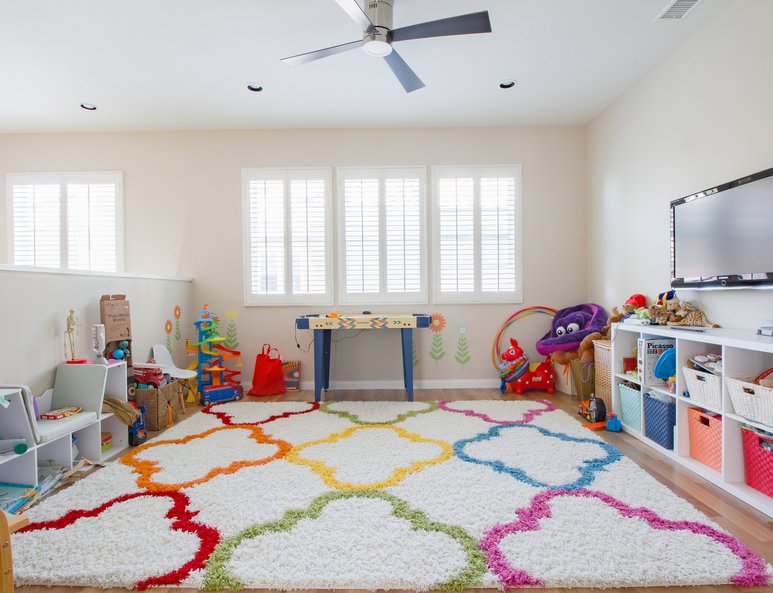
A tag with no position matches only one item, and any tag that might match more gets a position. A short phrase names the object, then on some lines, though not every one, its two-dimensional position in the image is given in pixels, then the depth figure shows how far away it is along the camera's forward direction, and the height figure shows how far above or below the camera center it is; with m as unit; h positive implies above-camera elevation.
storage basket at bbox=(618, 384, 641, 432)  2.75 -0.76
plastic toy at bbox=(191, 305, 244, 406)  3.77 -0.62
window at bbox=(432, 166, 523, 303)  4.26 +0.65
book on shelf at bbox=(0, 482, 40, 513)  1.87 -0.90
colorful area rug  1.42 -0.93
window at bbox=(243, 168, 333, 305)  4.28 +0.64
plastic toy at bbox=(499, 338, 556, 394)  4.00 -0.75
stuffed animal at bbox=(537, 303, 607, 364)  3.60 -0.35
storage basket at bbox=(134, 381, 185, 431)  3.00 -0.76
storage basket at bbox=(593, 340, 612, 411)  3.11 -0.58
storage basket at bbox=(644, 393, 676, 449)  2.46 -0.76
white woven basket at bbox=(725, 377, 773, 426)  1.80 -0.48
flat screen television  2.17 +0.33
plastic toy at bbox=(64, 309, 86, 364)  2.58 -0.21
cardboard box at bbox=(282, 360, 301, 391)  4.18 -0.78
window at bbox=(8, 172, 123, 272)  4.26 +0.84
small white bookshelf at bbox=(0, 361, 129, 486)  1.99 -0.78
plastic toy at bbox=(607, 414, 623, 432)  2.89 -0.90
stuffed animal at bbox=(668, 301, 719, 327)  2.62 -0.15
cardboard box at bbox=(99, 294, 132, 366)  2.82 -0.13
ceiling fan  2.22 +1.49
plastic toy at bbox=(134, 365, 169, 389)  3.05 -0.54
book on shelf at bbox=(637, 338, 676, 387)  2.63 -0.39
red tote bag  4.02 -0.75
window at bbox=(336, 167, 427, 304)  4.27 +0.66
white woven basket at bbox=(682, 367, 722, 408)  2.09 -0.49
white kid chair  3.37 -0.56
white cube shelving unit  1.91 -0.58
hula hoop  4.25 -0.30
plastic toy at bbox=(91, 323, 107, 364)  2.63 -0.25
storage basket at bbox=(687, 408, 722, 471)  2.13 -0.77
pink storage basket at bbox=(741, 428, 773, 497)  1.87 -0.77
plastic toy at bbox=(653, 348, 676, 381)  2.50 -0.43
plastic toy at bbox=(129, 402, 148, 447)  2.74 -0.87
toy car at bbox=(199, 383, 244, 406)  3.74 -0.85
